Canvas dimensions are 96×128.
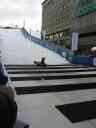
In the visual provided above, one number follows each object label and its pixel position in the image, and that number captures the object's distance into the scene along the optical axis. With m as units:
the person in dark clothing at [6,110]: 1.74
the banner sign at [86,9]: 33.98
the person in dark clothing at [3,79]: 2.89
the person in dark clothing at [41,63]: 14.00
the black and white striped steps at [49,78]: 7.43
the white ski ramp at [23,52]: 16.39
